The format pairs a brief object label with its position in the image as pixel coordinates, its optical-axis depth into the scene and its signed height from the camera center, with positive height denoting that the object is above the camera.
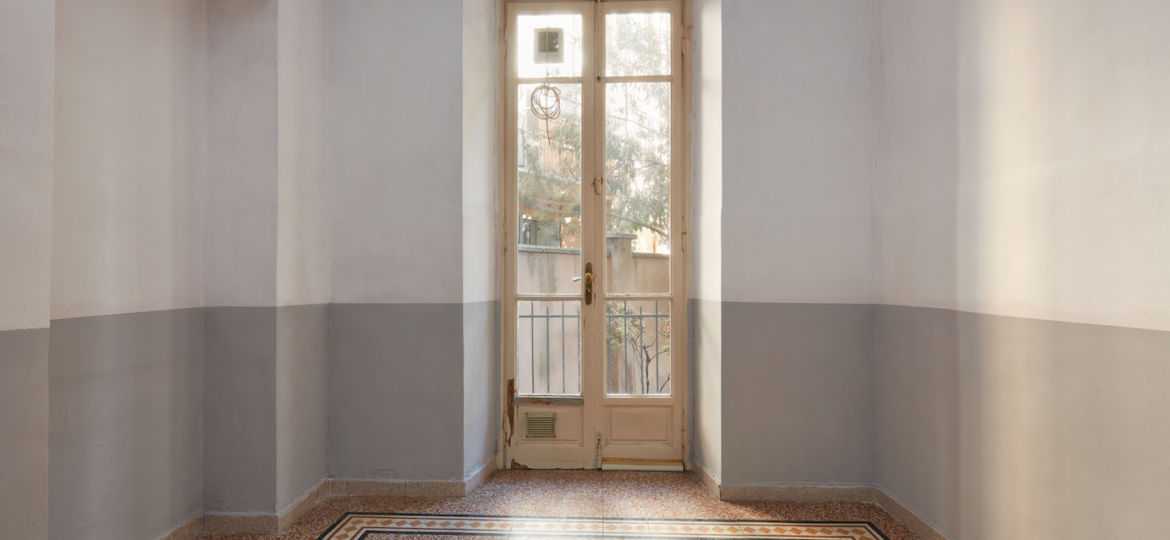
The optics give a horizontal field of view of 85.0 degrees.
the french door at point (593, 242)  3.93 +0.23
